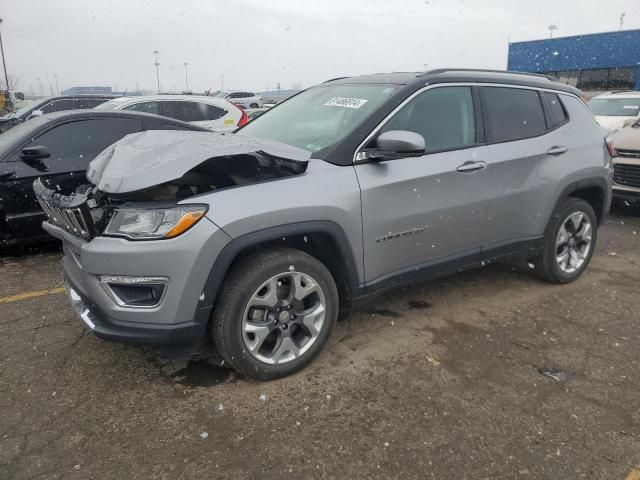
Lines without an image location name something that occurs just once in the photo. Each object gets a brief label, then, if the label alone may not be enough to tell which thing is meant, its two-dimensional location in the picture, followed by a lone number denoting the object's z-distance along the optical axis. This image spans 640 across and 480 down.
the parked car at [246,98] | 30.55
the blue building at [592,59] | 32.09
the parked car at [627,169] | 6.69
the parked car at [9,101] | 26.03
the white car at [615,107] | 9.98
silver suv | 2.49
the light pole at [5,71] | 40.90
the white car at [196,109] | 8.61
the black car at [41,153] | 4.69
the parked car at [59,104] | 8.96
